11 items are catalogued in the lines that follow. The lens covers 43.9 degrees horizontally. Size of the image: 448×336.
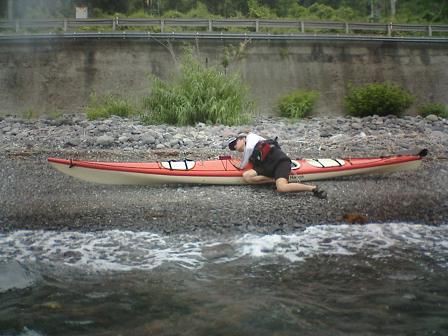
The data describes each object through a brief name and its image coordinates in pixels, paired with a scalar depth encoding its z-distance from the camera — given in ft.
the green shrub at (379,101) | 47.42
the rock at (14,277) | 12.81
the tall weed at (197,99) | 35.35
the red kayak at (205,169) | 19.90
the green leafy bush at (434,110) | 52.99
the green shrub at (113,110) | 41.47
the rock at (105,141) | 29.60
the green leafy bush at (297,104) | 51.85
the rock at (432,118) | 43.33
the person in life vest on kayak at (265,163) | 19.84
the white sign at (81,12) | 70.90
